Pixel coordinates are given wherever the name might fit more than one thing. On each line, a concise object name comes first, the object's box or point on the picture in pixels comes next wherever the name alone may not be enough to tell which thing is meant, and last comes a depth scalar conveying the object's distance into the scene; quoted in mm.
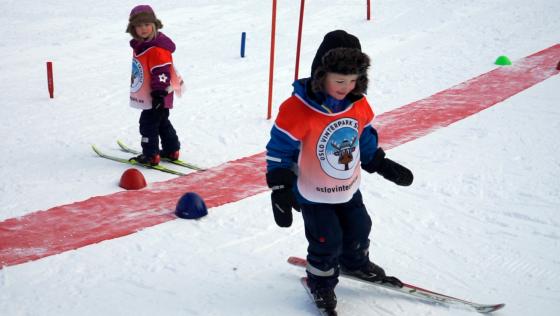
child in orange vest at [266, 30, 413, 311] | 5906
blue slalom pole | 18620
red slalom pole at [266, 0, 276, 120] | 13242
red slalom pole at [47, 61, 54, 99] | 14664
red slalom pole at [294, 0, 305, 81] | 12794
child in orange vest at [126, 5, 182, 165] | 10516
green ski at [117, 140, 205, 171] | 11125
